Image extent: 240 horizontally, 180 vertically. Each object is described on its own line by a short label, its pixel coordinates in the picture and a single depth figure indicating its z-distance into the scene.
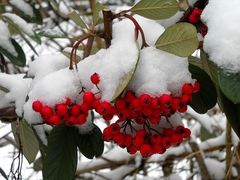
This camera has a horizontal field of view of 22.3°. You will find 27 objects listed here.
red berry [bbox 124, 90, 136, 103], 0.38
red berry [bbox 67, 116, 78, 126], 0.39
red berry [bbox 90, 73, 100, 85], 0.38
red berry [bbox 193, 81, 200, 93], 0.39
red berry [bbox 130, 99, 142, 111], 0.37
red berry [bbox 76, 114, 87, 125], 0.39
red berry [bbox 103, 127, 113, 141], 0.41
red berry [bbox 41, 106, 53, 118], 0.39
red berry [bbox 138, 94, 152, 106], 0.37
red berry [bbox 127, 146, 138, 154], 0.41
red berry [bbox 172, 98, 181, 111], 0.38
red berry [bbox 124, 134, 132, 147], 0.41
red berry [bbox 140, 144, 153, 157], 0.40
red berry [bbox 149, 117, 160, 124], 0.39
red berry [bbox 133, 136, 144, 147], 0.40
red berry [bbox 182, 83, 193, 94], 0.38
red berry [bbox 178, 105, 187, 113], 0.38
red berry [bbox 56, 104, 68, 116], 0.38
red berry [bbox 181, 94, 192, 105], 0.38
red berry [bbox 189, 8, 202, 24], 0.42
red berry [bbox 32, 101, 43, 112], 0.39
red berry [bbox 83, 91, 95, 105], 0.38
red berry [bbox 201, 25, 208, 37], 0.41
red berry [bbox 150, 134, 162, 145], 0.41
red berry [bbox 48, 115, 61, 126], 0.38
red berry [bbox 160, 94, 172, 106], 0.37
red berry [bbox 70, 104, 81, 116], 0.39
